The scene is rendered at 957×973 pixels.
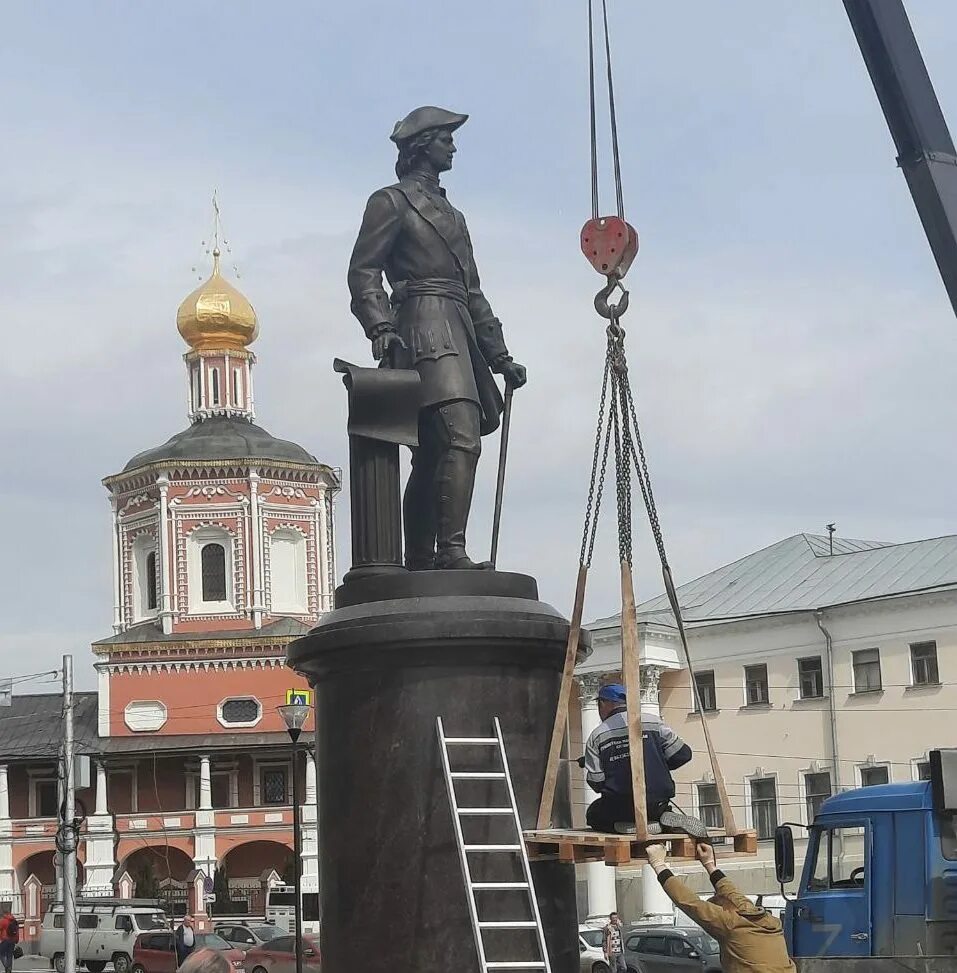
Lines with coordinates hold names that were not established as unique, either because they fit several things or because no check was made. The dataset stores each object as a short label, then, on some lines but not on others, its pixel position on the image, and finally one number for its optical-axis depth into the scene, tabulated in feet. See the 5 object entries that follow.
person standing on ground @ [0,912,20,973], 127.95
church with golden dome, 196.75
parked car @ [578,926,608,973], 104.78
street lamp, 81.46
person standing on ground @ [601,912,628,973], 92.63
